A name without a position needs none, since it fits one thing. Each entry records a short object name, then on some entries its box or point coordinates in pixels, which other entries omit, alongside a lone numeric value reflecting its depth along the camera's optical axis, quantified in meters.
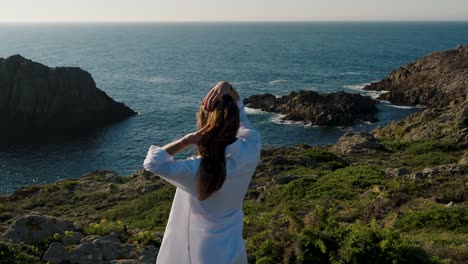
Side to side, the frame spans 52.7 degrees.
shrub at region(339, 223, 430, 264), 7.55
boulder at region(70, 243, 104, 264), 7.88
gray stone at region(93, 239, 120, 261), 8.12
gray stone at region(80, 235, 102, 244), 8.53
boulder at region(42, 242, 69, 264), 7.78
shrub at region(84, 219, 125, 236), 9.32
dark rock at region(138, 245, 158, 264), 8.20
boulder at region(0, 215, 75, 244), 8.38
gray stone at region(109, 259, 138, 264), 7.96
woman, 3.72
